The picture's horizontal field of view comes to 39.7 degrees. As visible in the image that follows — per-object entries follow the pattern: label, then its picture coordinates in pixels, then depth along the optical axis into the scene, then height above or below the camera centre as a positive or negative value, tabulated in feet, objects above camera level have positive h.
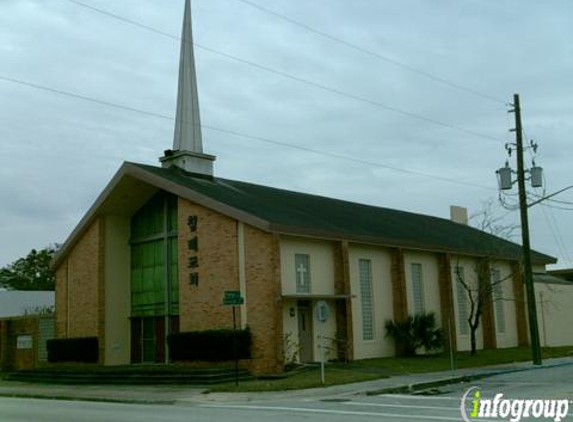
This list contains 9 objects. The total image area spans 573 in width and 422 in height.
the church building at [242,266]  96.27 +10.40
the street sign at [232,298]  77.25 +4.46
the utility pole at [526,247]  99.09 +10.64
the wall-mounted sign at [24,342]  127.95 +1.83
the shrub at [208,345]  93.35 +0.05
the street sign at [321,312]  78.00 +2.81
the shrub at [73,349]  113.29 +0.23
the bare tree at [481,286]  118.32 +7.70
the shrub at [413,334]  111.65 +0.46
